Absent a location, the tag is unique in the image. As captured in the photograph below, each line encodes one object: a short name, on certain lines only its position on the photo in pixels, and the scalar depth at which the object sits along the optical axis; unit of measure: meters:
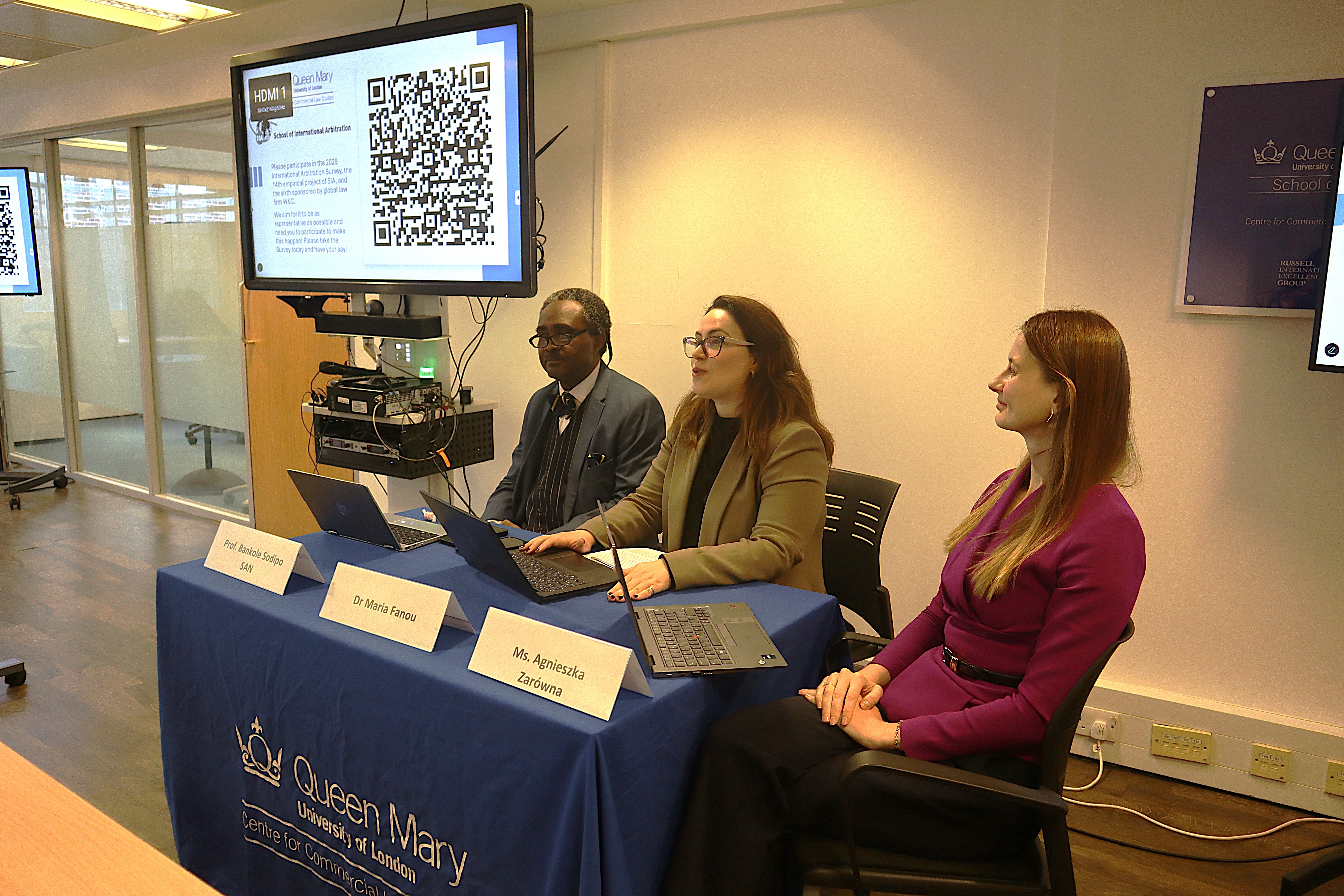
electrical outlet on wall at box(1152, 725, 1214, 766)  2.57
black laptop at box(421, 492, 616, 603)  1.68
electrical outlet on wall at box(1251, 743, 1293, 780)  2.47
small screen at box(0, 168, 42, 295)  5.88
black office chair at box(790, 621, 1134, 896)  1.34
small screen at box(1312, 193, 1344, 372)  2.10
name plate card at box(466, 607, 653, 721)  1.28
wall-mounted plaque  2.29
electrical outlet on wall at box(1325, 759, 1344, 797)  2.41
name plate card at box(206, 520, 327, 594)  1.80
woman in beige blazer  1.92
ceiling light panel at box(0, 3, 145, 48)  3.96
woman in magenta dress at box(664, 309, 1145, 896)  1.41
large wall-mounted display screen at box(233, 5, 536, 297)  2.58
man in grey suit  2.81
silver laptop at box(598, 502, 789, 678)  1.43
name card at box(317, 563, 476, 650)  1.52
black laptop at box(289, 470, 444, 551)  1.96
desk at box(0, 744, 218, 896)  0.85
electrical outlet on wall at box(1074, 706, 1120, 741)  2.69
